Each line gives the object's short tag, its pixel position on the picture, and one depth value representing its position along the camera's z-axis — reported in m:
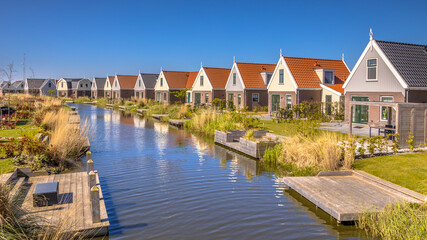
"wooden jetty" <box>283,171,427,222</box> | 8.10
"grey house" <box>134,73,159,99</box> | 63.88
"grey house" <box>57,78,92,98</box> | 100.69
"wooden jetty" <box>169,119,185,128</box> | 28.09
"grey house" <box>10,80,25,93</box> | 107.98
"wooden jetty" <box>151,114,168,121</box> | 34.21
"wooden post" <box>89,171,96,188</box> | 7.57
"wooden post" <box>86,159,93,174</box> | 9.05
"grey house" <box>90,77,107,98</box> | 90.74
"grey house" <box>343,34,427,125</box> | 20.12
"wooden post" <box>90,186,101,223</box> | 6.88
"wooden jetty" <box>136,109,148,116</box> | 42.18
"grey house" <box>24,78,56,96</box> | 101.38
